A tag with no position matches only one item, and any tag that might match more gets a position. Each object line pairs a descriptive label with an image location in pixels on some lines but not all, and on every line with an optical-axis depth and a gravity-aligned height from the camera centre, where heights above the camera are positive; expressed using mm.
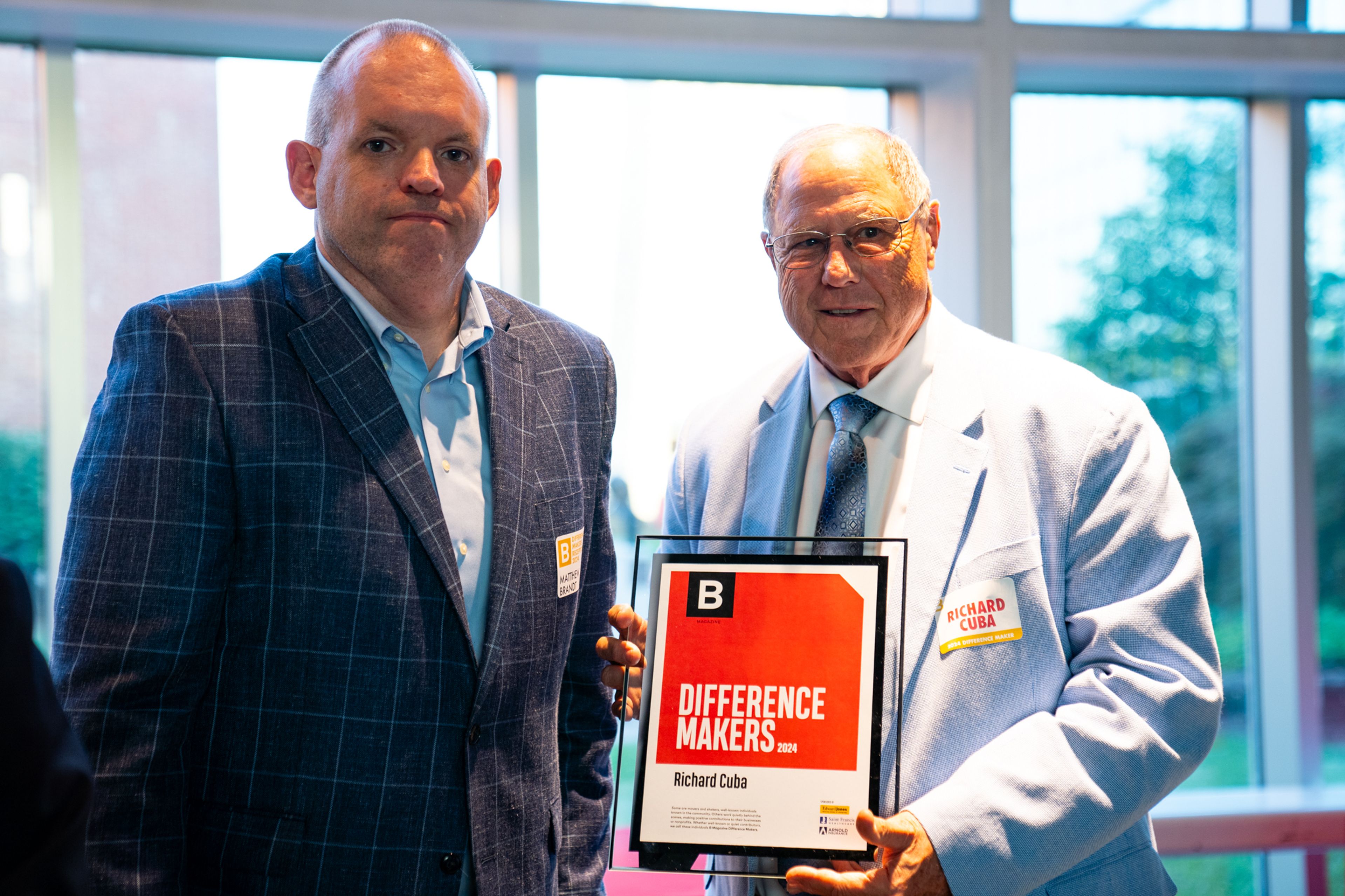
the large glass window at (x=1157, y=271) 3619 +585
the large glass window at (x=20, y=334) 3010 +332
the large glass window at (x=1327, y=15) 3541 +1471
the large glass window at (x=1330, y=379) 3762 +185
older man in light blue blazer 1562 -184
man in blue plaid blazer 1437 -205
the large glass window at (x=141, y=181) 3082 +811
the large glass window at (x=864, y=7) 3291 +1472
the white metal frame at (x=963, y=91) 3000 +1175
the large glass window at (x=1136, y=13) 3465 +1478
